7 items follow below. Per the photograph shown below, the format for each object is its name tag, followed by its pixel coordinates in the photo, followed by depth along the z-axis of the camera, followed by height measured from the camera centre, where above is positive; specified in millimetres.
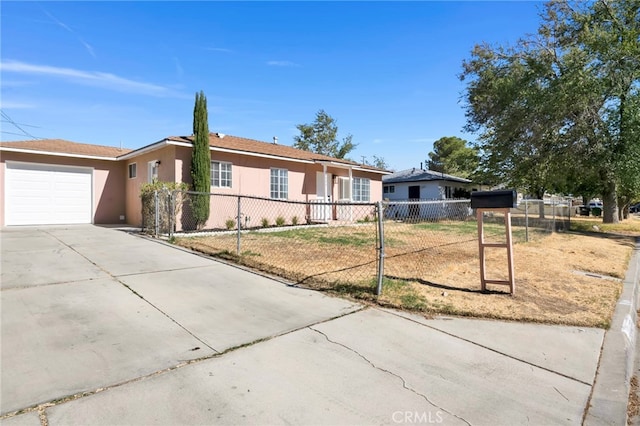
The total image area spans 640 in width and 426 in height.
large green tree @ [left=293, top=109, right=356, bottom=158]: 41875 +9096
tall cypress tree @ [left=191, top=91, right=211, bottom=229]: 11766 +1756
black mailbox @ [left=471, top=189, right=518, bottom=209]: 4621 +130
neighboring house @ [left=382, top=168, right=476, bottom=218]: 26312 +1796
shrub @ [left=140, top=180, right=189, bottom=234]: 10266 +169
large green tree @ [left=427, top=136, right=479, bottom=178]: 46381 +8281
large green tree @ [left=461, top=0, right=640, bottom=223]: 14805 +5276
